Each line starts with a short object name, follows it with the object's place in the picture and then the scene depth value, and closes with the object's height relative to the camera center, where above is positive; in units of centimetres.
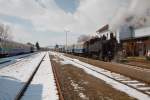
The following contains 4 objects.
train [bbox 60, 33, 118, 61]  1324 +30
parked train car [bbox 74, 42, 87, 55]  2175 +35
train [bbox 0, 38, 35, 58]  1744 +36
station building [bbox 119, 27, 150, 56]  1949 +126
